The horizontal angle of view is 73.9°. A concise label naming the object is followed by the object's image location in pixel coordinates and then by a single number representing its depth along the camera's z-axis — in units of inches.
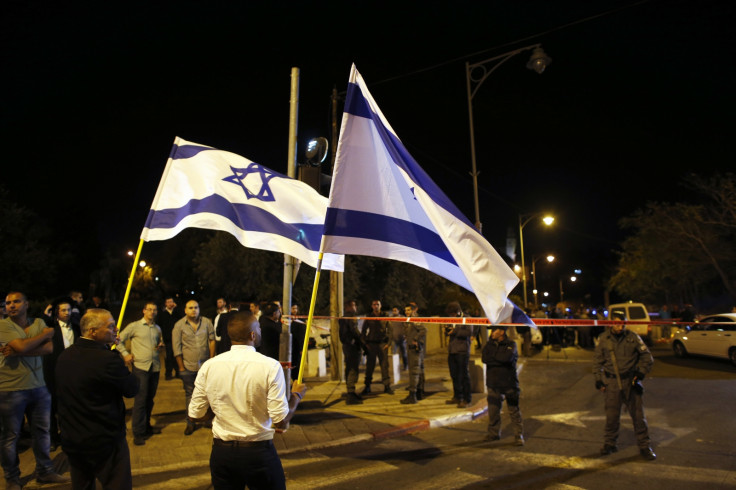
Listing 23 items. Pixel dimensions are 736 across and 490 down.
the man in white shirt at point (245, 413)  119.6
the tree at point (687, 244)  1021.8
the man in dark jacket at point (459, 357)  377.1
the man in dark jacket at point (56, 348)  260.5
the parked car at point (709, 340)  576.7
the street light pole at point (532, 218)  983.0
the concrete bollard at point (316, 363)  518.9
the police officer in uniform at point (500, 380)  282.4
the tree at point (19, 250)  1089.4
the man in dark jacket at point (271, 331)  301.4
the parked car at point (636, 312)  875.4
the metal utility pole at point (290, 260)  316.2
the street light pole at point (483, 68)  486.3
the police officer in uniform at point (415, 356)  385.7
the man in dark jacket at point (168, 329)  467.8
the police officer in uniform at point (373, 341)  395.2
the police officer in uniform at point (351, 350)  382.6
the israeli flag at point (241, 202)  229.0
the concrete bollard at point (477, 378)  442.9
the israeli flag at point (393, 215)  173.5
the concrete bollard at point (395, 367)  480.3
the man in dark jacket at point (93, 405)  136.9
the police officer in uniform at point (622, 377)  255.8
